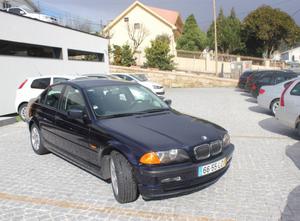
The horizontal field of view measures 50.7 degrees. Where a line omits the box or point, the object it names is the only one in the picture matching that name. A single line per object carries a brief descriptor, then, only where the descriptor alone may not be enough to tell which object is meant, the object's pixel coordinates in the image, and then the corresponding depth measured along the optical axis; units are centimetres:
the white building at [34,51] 1179
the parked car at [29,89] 1039
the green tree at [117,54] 3102
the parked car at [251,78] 1733
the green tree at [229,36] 4769
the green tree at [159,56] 3067
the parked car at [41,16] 1752
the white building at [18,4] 2459
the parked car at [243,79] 2077
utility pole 3132
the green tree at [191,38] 4527
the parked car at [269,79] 1552
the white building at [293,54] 7268
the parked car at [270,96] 1101
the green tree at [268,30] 4331
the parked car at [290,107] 712
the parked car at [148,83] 1742
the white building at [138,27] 3972
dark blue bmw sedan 374
